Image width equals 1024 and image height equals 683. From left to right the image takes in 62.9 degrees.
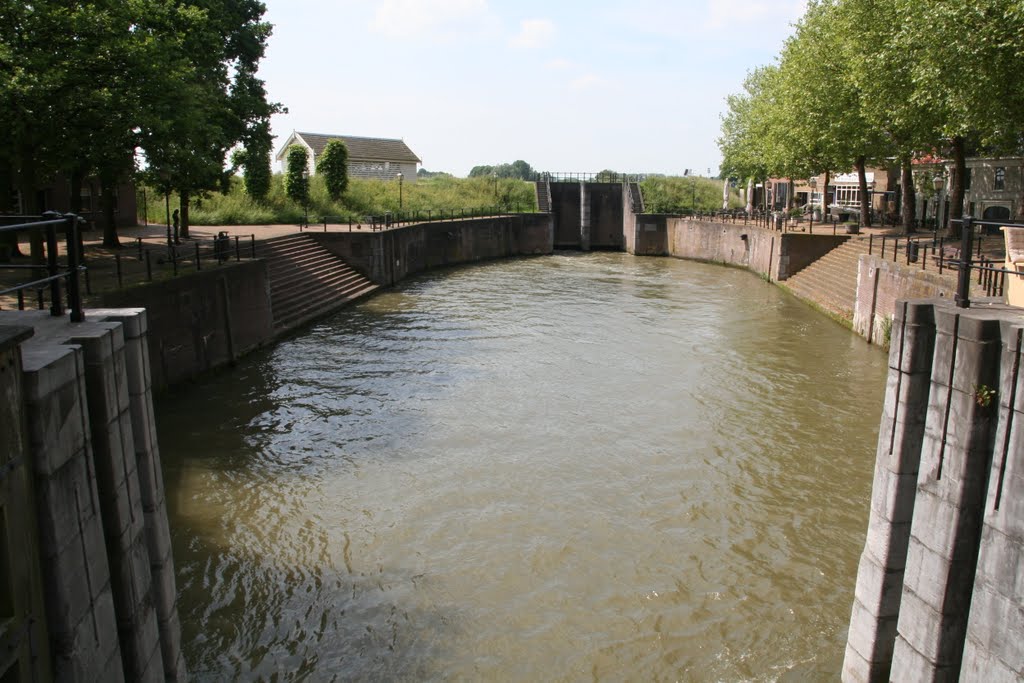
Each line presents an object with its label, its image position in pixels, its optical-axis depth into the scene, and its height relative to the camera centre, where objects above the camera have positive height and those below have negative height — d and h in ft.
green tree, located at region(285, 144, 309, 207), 160.76 -1.33
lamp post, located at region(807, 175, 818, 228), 197.53 -2.34
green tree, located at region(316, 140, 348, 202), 170.91 +0.85
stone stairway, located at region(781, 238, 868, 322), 94.63 -13.11
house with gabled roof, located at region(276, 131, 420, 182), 218.79 +4.05
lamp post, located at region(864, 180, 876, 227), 174.10 -4.25
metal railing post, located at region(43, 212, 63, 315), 20.90 -2.38
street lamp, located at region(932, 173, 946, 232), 143.08 -2.36
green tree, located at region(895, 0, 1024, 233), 68.23 +9.57
